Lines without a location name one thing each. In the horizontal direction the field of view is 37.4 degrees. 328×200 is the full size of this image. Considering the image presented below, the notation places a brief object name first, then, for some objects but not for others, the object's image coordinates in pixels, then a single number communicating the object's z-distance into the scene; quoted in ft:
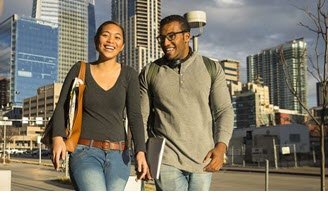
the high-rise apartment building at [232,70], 537.65
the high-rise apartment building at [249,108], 467.52
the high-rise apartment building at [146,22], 307.41
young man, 9.77
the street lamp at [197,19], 30.42
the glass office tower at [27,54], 556.10
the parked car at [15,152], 336.08
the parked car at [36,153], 261.85
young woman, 8.82
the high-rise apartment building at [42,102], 351.87
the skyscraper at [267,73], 541.22
